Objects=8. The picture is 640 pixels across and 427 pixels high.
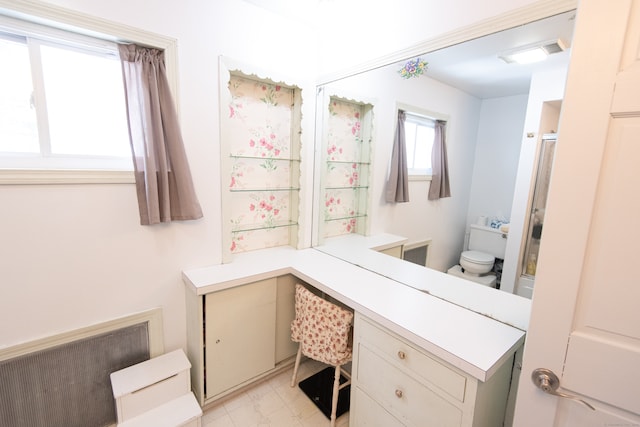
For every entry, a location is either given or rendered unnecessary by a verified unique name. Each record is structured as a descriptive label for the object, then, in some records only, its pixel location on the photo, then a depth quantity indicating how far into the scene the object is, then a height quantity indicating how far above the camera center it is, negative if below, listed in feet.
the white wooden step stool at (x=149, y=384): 4.64 -3.69
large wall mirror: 3.77 +0.77
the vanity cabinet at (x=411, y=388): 3.46 -2.89
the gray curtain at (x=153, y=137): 4.76 +0.48
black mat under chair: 5.87 -4.78
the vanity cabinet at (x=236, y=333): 5.50 -3.39
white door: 2.18 -0.44
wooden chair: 5.16 -2.99
